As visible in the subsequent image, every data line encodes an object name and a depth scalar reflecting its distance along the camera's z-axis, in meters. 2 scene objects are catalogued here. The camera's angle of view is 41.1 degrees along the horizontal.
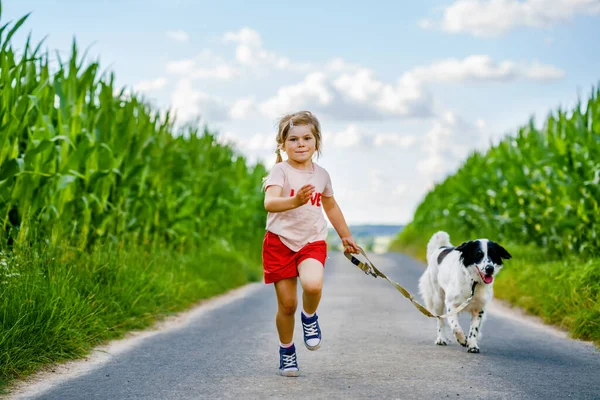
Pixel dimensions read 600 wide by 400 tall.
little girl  5.59
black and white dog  7.05
